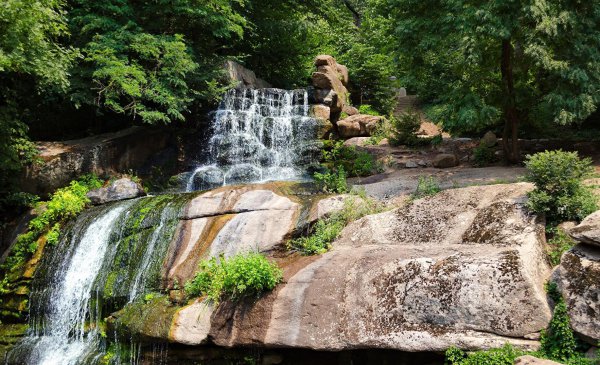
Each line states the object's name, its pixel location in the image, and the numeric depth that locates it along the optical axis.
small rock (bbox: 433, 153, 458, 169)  13.66
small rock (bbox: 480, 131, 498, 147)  14.89
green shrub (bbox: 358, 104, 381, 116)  21.48
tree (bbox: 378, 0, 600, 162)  10.09
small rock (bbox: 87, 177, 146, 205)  12.54
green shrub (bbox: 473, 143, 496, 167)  13.62
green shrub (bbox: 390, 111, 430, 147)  16.38
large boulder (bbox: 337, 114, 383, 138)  17.00
